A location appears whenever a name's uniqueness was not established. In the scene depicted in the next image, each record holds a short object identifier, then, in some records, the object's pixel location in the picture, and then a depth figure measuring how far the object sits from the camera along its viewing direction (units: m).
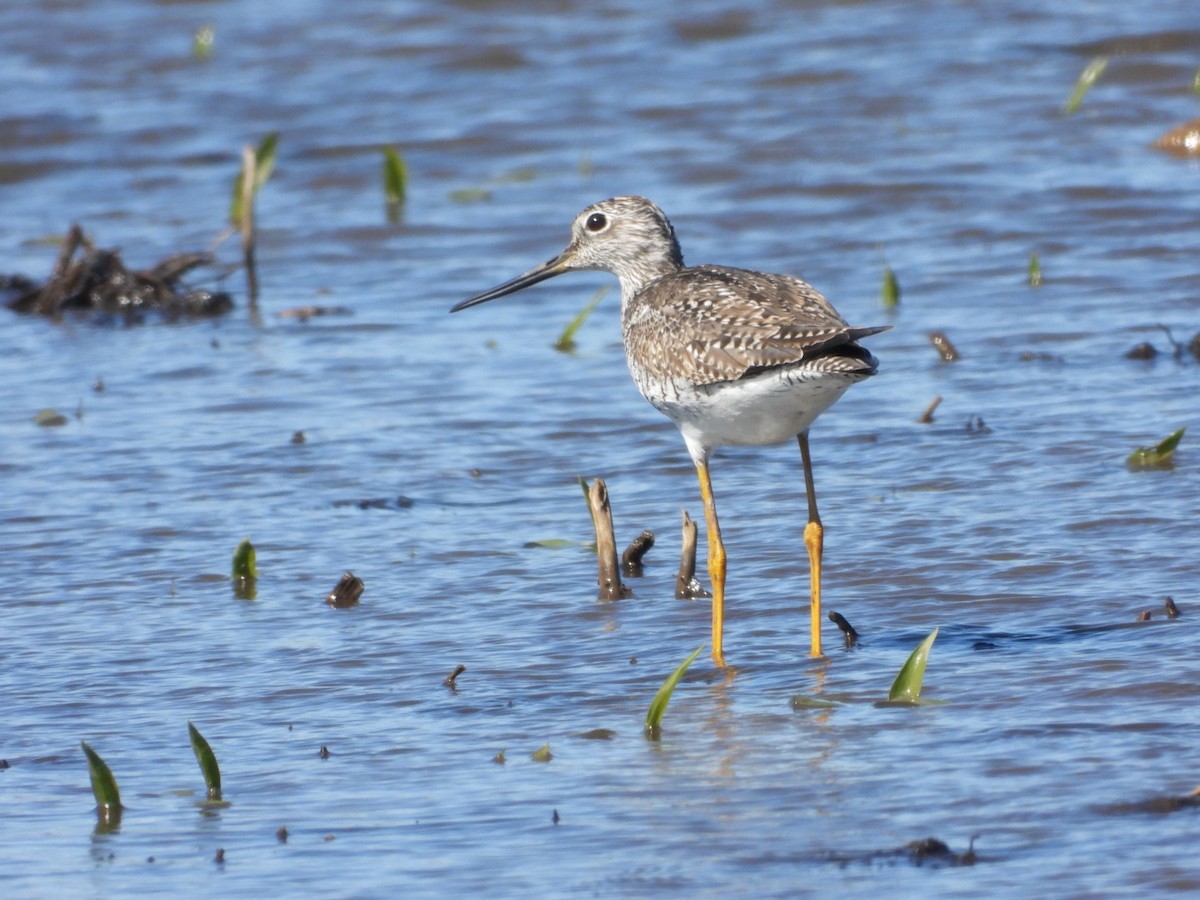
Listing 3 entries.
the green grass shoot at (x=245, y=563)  15.29
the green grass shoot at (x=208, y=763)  10.84
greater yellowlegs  12.56
